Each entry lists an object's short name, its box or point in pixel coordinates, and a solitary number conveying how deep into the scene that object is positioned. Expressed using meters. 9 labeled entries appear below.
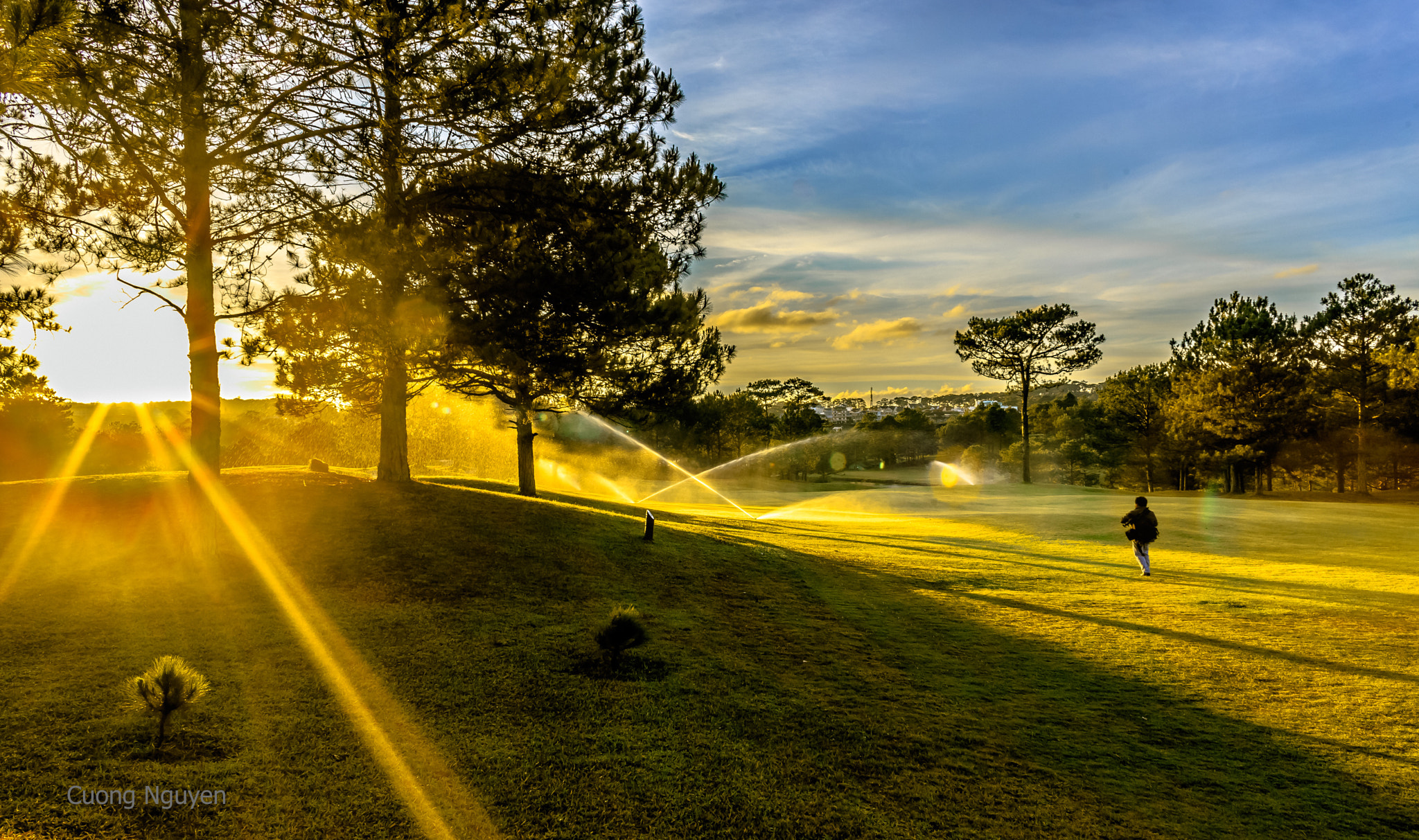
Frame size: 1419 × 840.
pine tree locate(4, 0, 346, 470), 9.01
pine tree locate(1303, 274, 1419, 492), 41.28
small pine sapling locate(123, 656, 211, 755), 5.04
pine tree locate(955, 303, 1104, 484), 48.31
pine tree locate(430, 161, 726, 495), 12.35
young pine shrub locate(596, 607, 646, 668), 7.43
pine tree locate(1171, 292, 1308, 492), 43.78
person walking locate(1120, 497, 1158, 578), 15.08
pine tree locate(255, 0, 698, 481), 10.48
